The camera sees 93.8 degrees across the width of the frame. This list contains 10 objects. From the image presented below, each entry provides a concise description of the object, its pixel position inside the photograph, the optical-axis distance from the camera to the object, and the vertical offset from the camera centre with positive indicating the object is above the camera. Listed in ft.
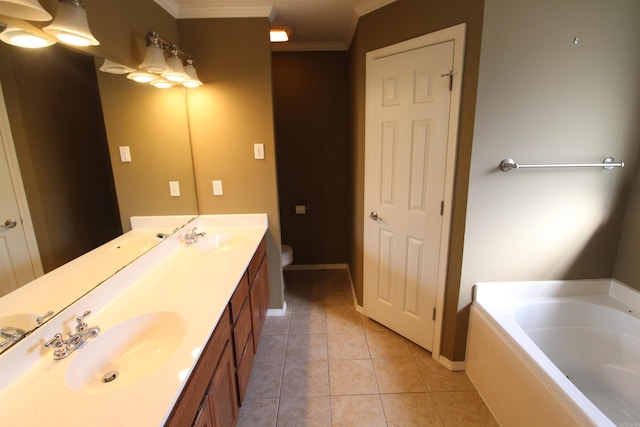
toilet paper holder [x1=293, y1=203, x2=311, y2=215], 11.32 -2.06
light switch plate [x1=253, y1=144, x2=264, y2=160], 7.64 +0.05
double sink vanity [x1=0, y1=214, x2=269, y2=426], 2.74 -2.18
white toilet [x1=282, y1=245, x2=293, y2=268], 9.39 -3.21
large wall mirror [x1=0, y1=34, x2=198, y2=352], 3.23 +0.10
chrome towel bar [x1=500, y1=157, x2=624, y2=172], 5.65 -0.31
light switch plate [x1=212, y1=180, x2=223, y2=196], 7.82 -0.86
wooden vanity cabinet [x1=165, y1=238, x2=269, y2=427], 3.29 -2.92
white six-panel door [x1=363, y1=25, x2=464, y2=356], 6.09 -0.66
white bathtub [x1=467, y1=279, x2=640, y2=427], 4.70 -3.60
